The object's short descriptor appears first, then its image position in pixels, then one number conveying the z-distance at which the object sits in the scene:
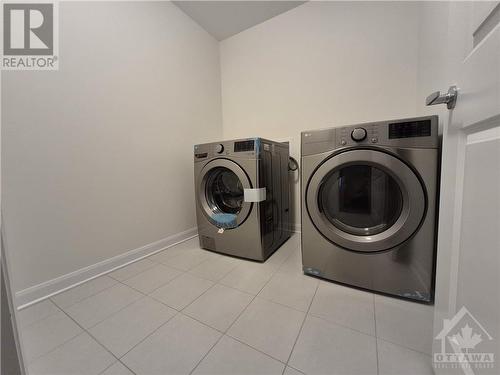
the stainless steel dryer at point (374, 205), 0.79
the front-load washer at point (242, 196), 1.20
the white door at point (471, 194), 0.34
